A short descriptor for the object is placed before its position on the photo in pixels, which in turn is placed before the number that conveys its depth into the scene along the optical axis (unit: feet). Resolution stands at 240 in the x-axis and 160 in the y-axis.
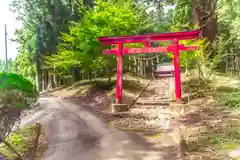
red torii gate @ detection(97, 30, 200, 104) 38.45
